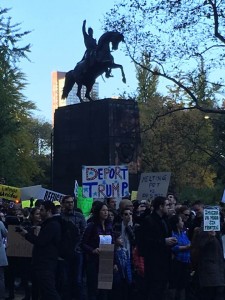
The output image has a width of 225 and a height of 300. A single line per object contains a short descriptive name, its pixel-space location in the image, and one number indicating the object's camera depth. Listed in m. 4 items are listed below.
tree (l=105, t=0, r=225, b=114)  22.73
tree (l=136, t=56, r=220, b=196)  40.53
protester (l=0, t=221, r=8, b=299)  11.06
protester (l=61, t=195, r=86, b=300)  10.48
